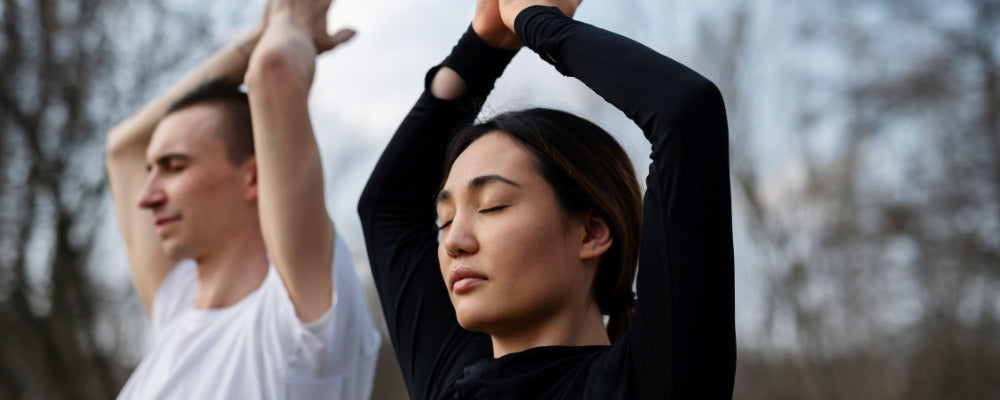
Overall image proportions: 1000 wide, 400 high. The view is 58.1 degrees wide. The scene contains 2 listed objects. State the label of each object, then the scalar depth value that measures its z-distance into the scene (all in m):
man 2.46
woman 1.31
